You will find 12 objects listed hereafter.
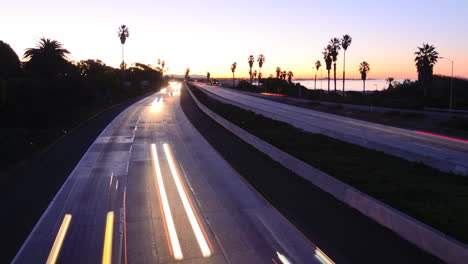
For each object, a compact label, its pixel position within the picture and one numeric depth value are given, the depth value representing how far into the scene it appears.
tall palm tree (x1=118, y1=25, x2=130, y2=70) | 103.50
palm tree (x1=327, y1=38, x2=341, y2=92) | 108.56
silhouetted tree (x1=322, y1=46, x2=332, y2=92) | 114.51
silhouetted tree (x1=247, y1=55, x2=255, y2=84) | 184.60
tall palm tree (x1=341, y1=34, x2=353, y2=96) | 98.00
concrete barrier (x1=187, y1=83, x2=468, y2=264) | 7.62
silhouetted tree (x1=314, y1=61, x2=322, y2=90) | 164.12
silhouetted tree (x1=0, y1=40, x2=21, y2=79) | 50.82
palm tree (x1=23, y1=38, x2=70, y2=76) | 45.06
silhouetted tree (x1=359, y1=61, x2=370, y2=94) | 133.38
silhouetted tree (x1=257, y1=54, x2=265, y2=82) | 176.65
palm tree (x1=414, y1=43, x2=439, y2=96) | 76.75
